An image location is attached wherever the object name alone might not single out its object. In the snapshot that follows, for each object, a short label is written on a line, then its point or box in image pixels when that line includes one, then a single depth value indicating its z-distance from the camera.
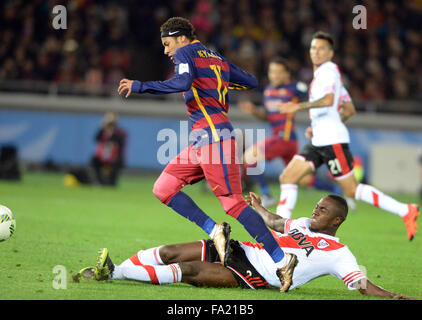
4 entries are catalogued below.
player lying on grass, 11.00
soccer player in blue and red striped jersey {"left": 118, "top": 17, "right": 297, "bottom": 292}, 11.36
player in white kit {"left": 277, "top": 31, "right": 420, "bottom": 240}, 16.92
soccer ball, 13.82
